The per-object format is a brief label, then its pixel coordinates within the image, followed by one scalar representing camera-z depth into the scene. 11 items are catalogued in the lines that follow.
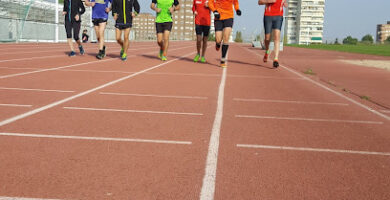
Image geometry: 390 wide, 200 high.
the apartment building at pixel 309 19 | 167.12
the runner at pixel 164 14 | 11.12
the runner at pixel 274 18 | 10.48
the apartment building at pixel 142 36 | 73.94
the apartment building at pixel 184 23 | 185.12
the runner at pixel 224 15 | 10.06
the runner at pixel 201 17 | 10.96
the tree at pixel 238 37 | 166.00
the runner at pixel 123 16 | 11.12
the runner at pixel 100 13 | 11.30
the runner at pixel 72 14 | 12.18
